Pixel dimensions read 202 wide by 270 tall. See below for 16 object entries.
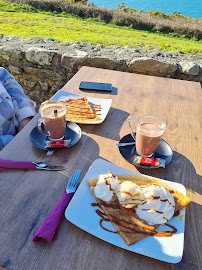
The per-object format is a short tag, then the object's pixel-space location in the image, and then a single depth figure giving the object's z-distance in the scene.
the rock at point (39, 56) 2.59
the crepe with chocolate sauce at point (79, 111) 1.32
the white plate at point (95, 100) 1.41
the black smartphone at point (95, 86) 1.64
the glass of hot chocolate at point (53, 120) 1.11
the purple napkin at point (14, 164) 0.96
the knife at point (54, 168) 0.98
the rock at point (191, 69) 2.22
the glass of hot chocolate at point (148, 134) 1.03
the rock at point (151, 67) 2.23
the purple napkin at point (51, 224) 0.71
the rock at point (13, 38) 3.28
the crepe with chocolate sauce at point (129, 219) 0.73
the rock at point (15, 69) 2.85
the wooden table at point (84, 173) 0.68
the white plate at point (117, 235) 0.69
